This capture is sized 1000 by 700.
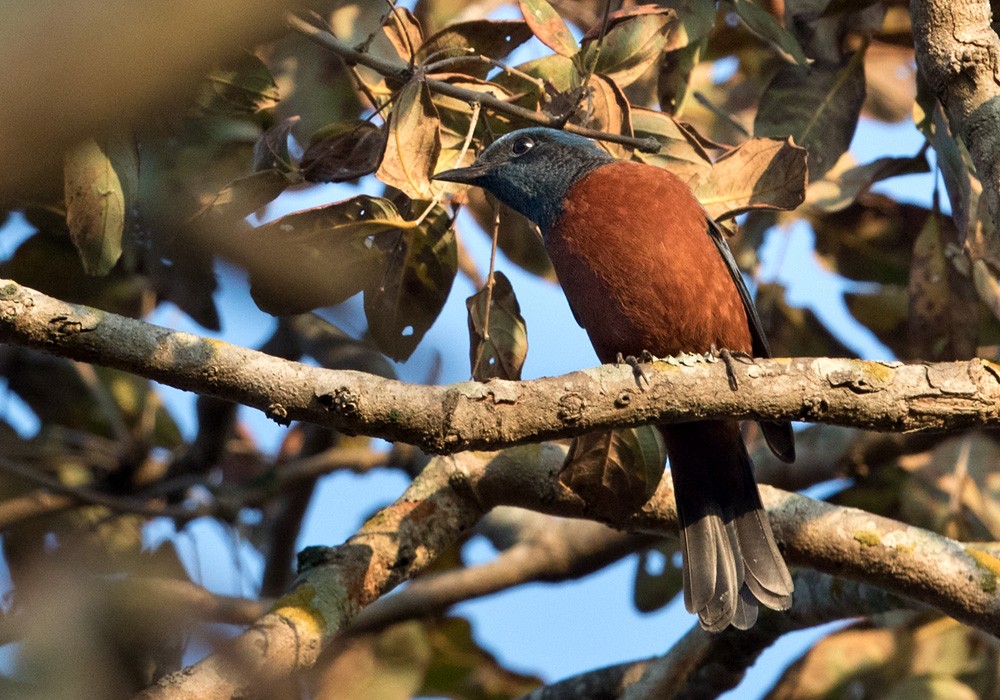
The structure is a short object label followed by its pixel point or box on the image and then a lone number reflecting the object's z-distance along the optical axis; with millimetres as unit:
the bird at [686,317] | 7676
